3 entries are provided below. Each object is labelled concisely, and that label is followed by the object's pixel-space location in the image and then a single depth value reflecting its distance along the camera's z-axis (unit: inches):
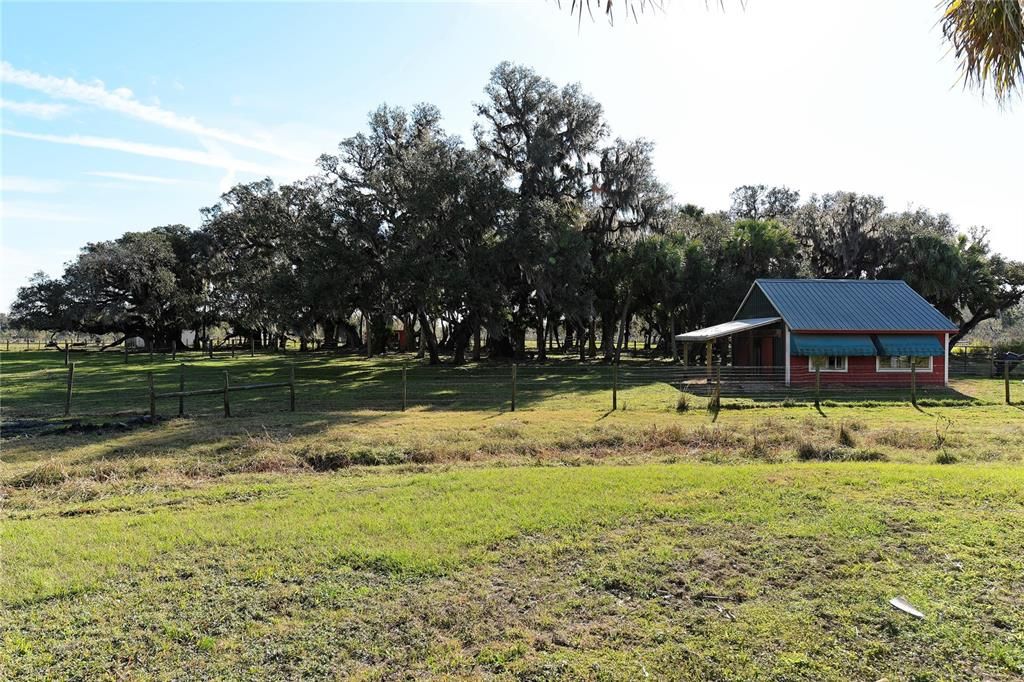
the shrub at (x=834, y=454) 361.1
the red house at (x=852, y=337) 896.9
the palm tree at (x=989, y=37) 163.0
